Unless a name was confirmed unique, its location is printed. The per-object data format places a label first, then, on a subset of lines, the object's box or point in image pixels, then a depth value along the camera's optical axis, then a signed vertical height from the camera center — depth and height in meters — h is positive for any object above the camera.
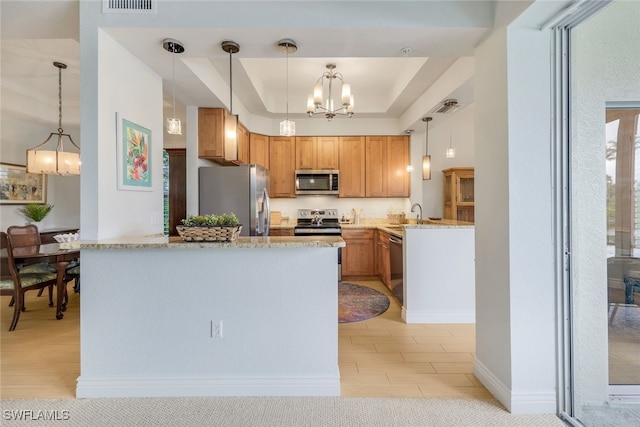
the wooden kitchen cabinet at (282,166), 5.16 +0.80
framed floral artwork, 2.20 +0.44
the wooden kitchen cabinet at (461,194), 5.55 +0.32
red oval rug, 3.39 -1.15
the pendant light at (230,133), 3.42 +0.92
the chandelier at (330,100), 3.21 +1.24
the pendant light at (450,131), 5.87 +1.61
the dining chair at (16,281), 2.95 -0.72
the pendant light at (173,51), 2.14 +1.22
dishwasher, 3.48 -0.67
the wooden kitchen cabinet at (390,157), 5.18 +0.95
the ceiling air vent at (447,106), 3.45 +1.26
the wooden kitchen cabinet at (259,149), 4.80 +1.04
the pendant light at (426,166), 4.13 +0.63
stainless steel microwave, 5.11 +0.51
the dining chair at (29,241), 3.44 -0.34
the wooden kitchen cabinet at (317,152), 5.18 +1.04
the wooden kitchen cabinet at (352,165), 5.19 +0.81
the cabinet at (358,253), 4.87 -0.67
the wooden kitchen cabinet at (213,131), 3.66 +1.00
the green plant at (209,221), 1.96 -0.06
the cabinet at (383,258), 4.24 -0.71
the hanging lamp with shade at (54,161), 3.71 +0.66
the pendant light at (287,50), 2.16 +1.22
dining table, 2.98 -0.45
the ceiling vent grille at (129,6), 1.97 +1.37
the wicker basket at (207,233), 1.93 -0.13
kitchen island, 2.00 -0.71
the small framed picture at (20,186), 4.73 +0.47
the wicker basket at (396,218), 5.37 -0.12
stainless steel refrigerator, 3.78 +0.25
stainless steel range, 4.80 -0.20
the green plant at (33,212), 4.98 +0.03
